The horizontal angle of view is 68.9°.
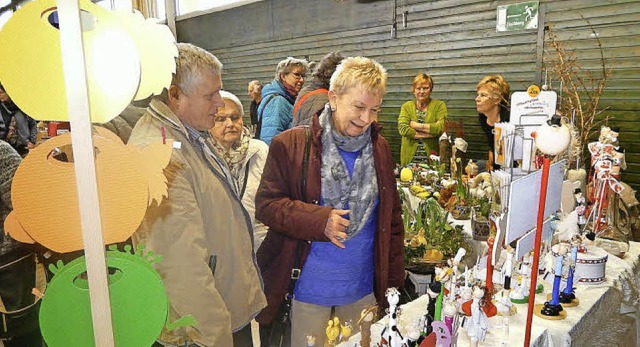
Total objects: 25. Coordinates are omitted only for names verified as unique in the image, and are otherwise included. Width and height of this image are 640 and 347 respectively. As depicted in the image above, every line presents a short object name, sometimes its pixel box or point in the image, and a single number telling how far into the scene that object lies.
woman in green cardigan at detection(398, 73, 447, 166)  2.53
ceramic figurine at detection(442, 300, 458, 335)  1.12
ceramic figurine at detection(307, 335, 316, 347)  1.16
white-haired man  0.81
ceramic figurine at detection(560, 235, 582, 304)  1.55
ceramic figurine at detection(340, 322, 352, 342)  1.21
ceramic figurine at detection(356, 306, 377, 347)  1.21
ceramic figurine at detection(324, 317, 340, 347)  1.21
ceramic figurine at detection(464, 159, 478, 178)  2.62
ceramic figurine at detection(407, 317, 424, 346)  1.07
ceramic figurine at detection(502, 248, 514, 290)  1.54
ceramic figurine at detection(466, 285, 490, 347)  1.25
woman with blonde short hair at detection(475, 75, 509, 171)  2.68
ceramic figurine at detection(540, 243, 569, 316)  1.43
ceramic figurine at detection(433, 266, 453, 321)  1.20
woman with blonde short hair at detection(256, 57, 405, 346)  1.32
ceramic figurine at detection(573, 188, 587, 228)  1.82
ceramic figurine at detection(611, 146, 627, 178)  1.94
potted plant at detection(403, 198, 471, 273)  2.01
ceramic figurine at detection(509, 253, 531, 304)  1.54
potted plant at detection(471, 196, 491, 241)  2.15
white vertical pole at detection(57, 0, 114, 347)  0.65
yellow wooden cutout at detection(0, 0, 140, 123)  0.65
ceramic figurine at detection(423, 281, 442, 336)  1.22
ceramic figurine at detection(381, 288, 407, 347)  1.08
